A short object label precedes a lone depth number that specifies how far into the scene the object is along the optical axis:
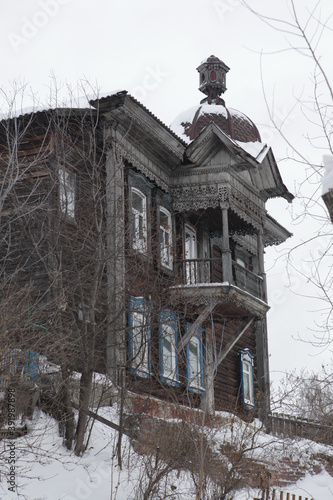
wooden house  15.76
